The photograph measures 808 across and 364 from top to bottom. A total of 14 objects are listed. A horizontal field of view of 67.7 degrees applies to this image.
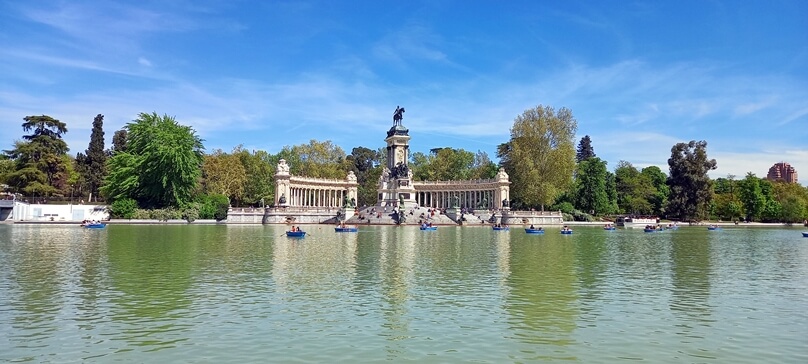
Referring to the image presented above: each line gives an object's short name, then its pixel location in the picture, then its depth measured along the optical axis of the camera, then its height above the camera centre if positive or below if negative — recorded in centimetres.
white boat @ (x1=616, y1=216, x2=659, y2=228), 7762 -36
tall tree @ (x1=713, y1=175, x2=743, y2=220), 9426 +241
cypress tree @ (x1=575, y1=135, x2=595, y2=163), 13562 +1542
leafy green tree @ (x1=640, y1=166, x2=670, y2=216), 9800 +509
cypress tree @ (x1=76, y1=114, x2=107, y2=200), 8500 +836
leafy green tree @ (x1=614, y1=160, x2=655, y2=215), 9894 +484
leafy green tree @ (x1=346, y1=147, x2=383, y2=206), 11025 +974
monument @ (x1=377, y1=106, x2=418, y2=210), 8675 +677
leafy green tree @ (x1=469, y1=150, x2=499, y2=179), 10338 +906
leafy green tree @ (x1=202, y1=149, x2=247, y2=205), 8775 +635
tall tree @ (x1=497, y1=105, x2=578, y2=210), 8469 +917
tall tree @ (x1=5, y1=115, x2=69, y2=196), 7494 +753
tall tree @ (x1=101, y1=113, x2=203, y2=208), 6994 +596
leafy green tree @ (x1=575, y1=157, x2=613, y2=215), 9138 +459
